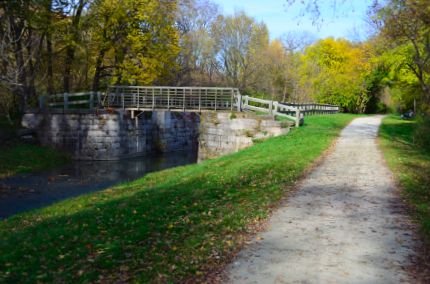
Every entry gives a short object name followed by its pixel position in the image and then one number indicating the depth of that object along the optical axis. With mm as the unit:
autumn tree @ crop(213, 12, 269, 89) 48875
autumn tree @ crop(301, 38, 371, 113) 51625
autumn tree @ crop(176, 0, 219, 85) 43719
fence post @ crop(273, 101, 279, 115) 22812
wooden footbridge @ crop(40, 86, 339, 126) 26580
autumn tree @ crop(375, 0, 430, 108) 13436
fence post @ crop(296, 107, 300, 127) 22984
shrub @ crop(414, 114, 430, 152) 18438
